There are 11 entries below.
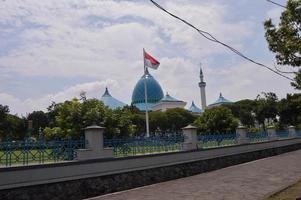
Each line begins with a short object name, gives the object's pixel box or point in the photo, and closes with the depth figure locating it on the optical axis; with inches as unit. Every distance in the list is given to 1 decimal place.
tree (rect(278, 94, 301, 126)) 1695.4
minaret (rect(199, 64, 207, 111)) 2779.8
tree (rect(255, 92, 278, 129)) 1895.9
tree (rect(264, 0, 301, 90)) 455.8
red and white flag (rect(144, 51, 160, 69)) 1115.3
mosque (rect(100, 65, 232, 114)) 2780.5
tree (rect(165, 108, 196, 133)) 2329.0
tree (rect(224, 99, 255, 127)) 2364.7
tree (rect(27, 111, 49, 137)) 2128.7
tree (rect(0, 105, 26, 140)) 1771.7
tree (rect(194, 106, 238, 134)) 1079.6
